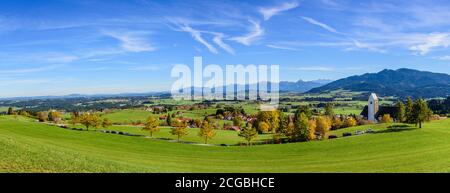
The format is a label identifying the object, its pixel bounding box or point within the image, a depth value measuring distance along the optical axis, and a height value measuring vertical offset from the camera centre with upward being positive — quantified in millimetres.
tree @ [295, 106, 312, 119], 118562 -4083
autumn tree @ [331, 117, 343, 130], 125312 -9052
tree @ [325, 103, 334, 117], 155500 -5724
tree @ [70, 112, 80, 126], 112462 -6720
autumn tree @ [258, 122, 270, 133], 110606 -8652
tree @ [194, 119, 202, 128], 140450 -9528
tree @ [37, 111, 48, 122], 142262 -7817
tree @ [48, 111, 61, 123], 147625 -7939
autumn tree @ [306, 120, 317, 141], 80862 -7603
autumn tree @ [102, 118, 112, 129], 113431 -7770
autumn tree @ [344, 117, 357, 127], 124500 -8285
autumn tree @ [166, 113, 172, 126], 140575 -8920
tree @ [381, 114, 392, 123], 132250 -7364
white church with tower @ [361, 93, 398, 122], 149600 -4964
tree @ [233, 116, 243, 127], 138625 -9125
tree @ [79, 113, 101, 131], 106994 -6542
